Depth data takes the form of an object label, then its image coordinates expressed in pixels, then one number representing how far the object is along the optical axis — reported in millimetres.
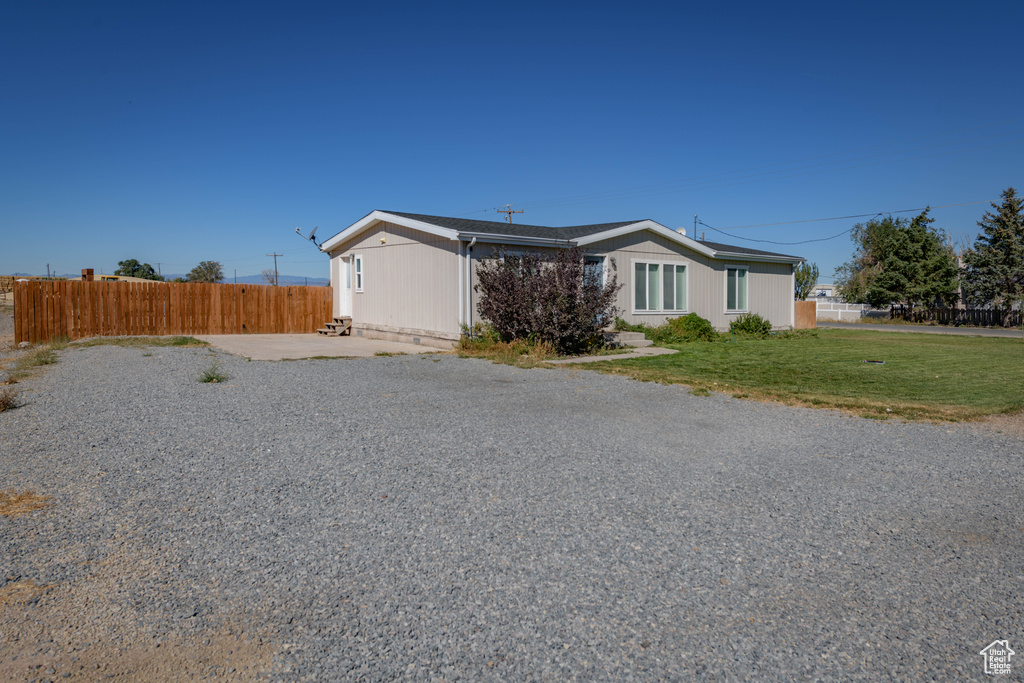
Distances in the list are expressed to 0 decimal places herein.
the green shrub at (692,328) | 16953
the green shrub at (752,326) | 19375
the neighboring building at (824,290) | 61900
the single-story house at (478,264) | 14234
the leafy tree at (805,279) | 52038
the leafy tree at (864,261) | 41641
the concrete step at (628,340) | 14992
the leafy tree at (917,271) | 30172
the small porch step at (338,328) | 19297
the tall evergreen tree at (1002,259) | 27250
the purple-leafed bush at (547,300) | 12742
